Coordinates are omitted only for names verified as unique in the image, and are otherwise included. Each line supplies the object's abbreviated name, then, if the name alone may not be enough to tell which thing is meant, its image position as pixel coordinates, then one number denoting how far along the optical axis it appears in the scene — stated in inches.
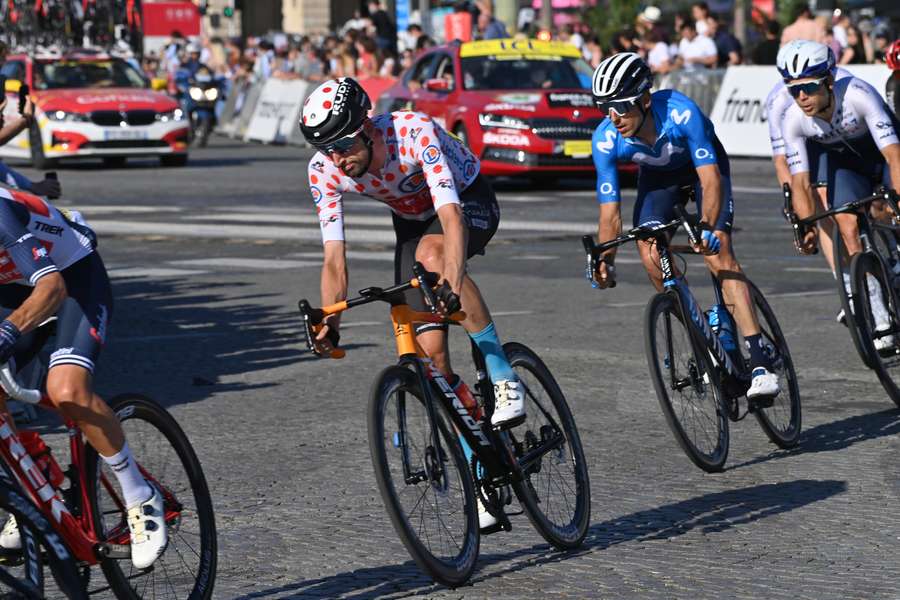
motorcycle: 2876.5
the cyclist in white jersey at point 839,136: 737.0
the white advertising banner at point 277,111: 2846.9
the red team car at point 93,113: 2218.3
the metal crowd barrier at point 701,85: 2161.7
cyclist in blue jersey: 629.0
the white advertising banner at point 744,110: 2074.3
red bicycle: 409.1
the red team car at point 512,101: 1815.9
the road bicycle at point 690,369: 611.2
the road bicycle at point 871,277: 720.3
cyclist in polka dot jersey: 485.1
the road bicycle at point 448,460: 459.8
